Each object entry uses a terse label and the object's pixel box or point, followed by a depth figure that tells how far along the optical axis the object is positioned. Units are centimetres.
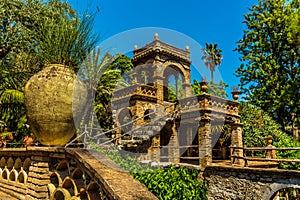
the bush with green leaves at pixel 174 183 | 1101
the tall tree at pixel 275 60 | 2064
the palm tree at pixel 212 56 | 4222
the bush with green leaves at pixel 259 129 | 1689
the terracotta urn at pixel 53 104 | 379
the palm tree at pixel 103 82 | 1800
